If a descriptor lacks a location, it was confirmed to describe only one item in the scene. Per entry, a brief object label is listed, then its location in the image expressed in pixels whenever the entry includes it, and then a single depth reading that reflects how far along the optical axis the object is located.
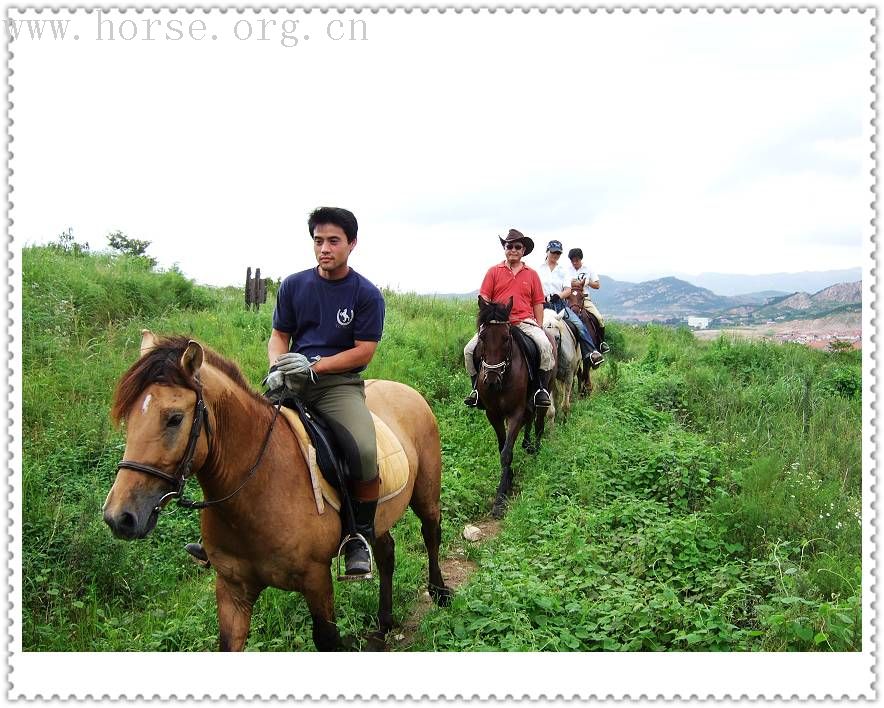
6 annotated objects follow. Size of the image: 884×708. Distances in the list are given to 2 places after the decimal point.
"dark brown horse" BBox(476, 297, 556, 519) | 7.81
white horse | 10.38
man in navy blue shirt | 3.60
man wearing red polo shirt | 8.68
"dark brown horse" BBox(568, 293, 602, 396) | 12.31
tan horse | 2.55
